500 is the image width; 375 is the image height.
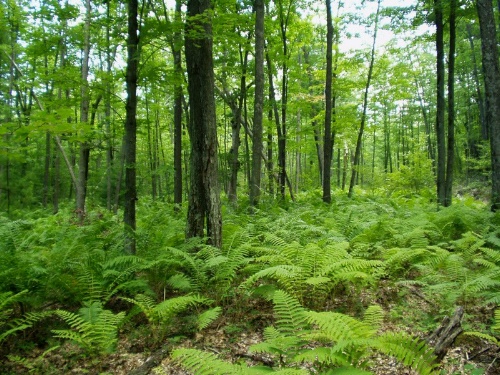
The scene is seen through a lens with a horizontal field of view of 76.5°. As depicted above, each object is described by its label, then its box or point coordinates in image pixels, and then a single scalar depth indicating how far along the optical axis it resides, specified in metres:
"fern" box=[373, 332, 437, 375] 2.27
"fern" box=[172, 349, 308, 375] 2.14
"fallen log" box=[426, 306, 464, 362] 2.59
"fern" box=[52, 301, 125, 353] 3.22
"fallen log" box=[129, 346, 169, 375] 2.98
